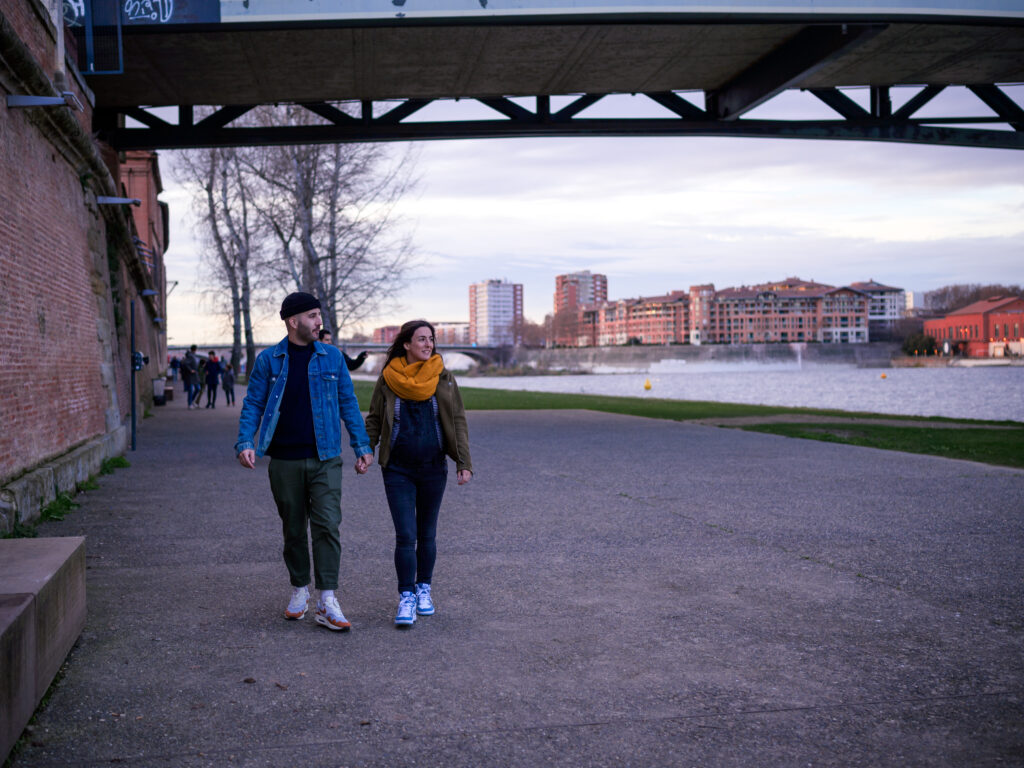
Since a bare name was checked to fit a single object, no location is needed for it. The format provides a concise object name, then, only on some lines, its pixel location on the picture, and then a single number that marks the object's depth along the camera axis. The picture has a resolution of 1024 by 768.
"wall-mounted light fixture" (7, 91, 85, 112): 9.21
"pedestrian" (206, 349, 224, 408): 31.97
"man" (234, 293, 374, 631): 5.50
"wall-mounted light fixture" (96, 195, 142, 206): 14.97
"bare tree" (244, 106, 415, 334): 29.56
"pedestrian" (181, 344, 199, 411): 32.44
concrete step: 3.65
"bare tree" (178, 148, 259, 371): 39.09
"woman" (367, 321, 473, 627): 5.59
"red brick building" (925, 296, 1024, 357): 149.12
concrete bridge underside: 13.84
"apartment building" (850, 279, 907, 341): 180.02
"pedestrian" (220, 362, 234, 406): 34.08
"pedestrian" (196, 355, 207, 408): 33.02
